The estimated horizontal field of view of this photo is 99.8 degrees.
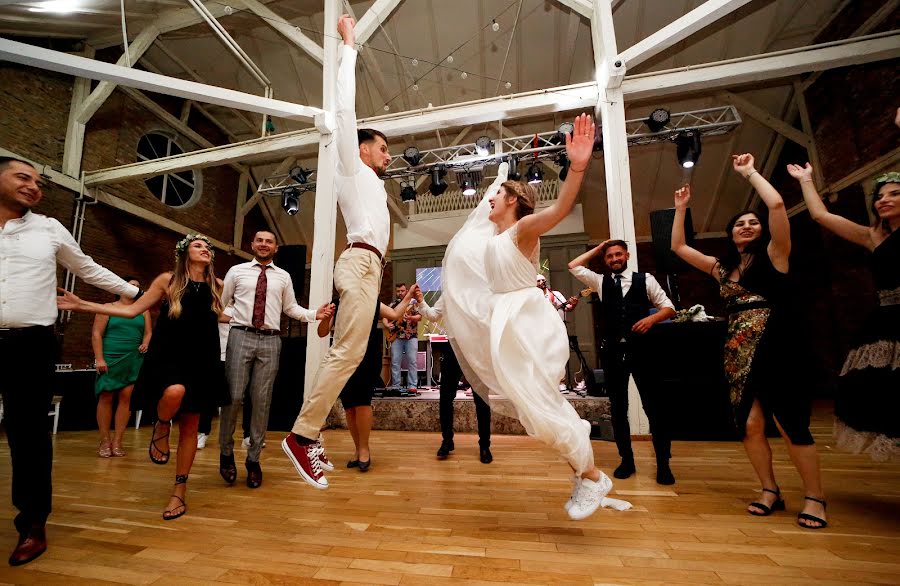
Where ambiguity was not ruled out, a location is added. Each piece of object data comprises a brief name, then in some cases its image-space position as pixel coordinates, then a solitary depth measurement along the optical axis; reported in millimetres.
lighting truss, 6367
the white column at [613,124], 4164
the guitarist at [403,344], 6105
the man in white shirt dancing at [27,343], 1480
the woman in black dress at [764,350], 1752
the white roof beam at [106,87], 6148
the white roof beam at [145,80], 4411
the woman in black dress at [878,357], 1677
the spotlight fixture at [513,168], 6723
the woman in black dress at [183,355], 1889
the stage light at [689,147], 6273
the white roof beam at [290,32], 5391
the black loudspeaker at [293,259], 5570
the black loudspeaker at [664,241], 5645
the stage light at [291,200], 8148
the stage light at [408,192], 8102
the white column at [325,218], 4535
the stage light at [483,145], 6582
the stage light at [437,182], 7059
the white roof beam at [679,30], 3906
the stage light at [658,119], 5961
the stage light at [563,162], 6778
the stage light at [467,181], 7265
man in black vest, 2430
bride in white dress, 1437
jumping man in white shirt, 1817
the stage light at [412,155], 6863
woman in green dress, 3459
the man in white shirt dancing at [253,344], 2350
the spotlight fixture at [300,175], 7921
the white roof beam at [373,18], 4910
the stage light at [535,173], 7367
